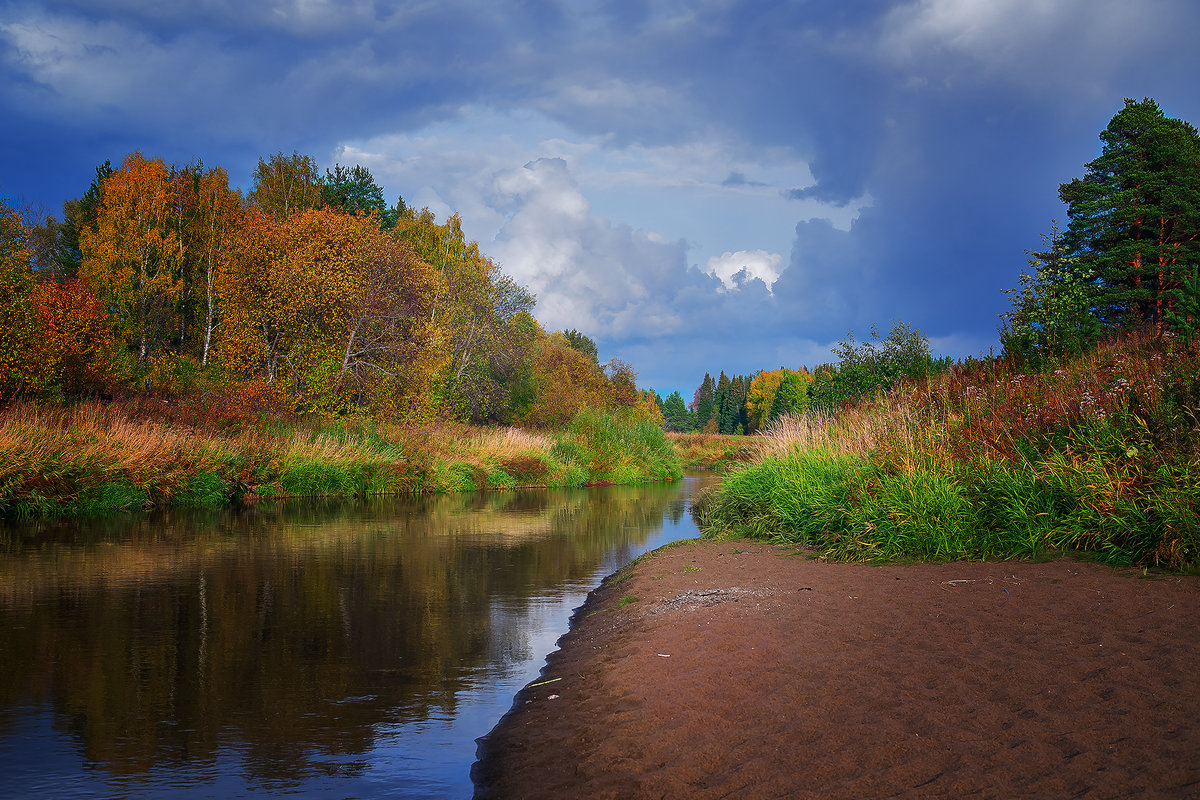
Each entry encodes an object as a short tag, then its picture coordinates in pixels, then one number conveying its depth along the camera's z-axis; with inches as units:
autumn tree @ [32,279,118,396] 927.0
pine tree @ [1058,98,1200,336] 1676.9
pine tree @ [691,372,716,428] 6786.4
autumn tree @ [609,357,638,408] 2853.1
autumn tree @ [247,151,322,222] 1861.5
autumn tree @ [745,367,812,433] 5049.2
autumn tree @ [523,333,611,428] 2090.8
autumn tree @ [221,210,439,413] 1243.8
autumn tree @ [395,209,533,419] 1633.9
